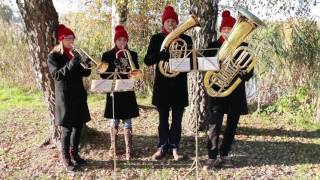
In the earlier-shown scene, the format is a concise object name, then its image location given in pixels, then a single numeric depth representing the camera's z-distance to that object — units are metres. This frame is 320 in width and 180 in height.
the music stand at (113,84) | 5.06
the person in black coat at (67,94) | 5.37
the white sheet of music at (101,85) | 4.94
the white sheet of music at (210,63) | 4.92
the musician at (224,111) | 5.44
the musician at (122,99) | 5.64
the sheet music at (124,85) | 5.05
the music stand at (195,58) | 5.13
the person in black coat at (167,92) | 5.62
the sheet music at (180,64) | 4.97
